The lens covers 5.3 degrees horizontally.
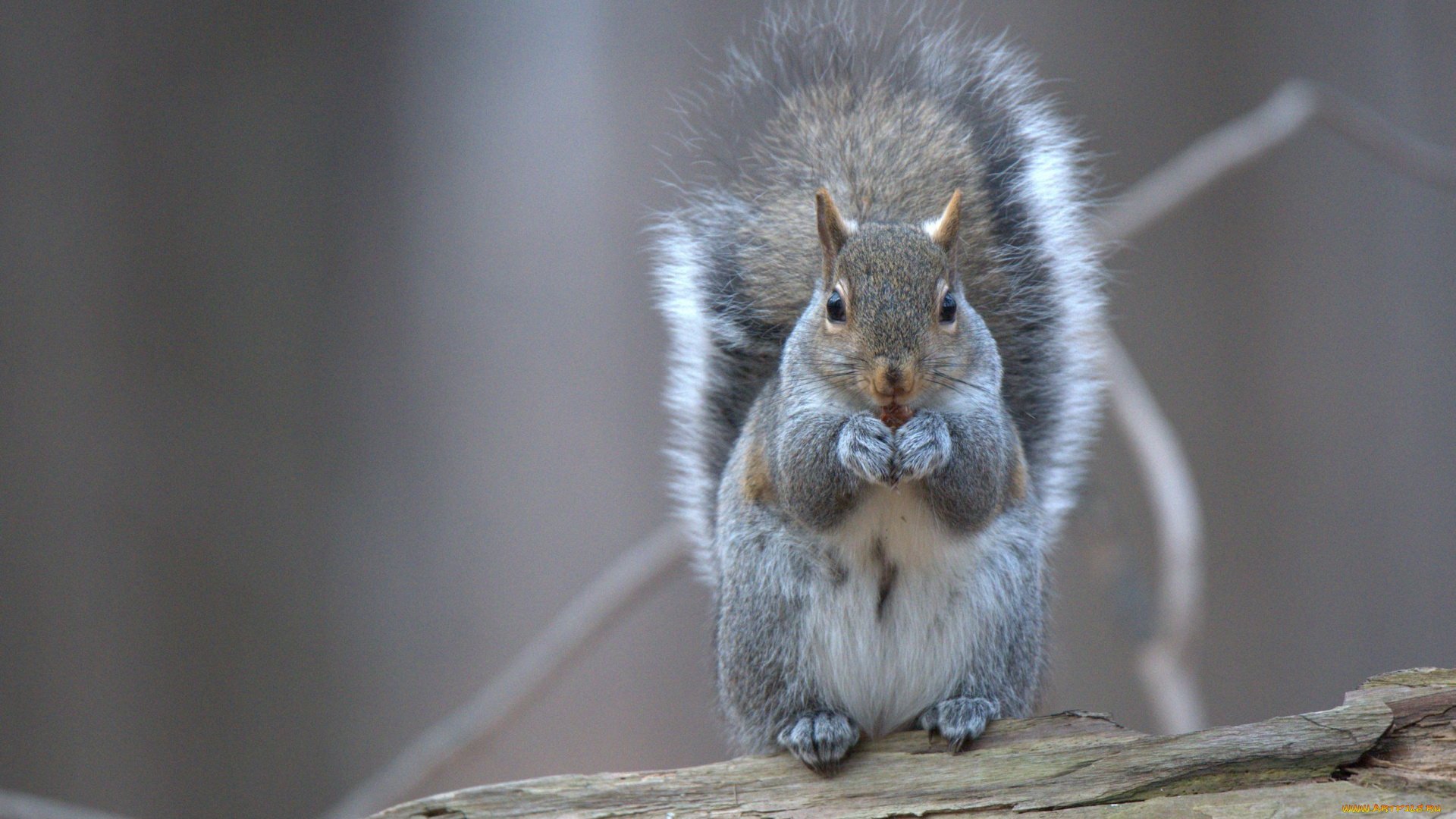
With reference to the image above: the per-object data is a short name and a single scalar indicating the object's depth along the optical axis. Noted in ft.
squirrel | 16.86
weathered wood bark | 16.80
